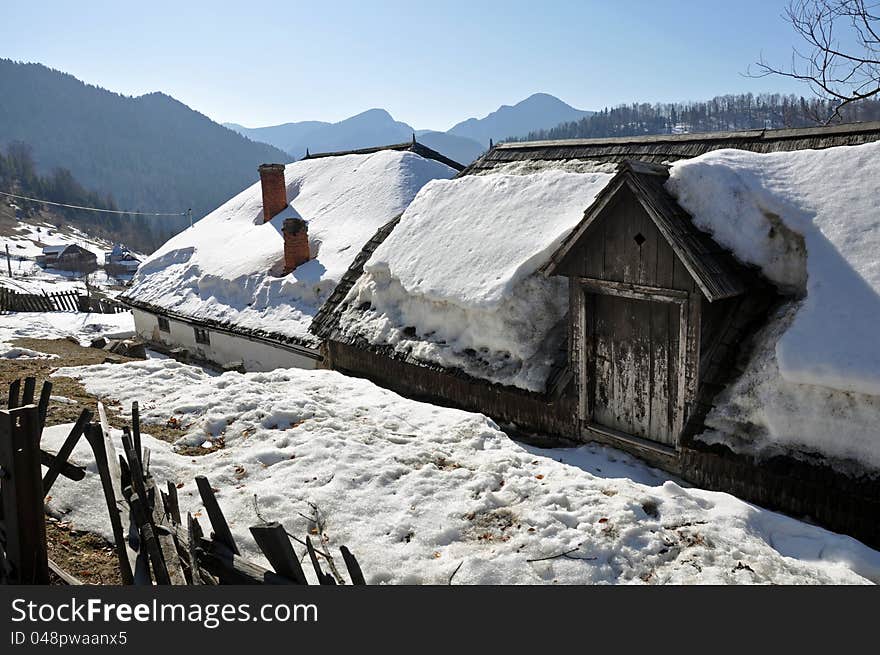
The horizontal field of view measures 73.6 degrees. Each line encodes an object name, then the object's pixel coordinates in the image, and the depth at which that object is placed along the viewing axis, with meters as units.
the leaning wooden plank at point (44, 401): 4.37
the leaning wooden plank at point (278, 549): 3.30
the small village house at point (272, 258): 16.25
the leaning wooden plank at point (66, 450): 4.66
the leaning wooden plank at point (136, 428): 5.10
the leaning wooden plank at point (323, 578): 3.39
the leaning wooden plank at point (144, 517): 3.73
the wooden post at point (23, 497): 3.92
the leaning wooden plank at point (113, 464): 4.71
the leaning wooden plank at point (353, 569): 3.42
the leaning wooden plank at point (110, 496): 4.28
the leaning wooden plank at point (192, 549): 3.65
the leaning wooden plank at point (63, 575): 4.30
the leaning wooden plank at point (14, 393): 4.66
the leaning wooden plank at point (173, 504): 4.19
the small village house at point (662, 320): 5.81
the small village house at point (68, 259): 75.00
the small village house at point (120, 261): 77.88
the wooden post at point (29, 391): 4.50
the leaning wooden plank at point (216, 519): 3.88
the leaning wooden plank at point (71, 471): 4.76
